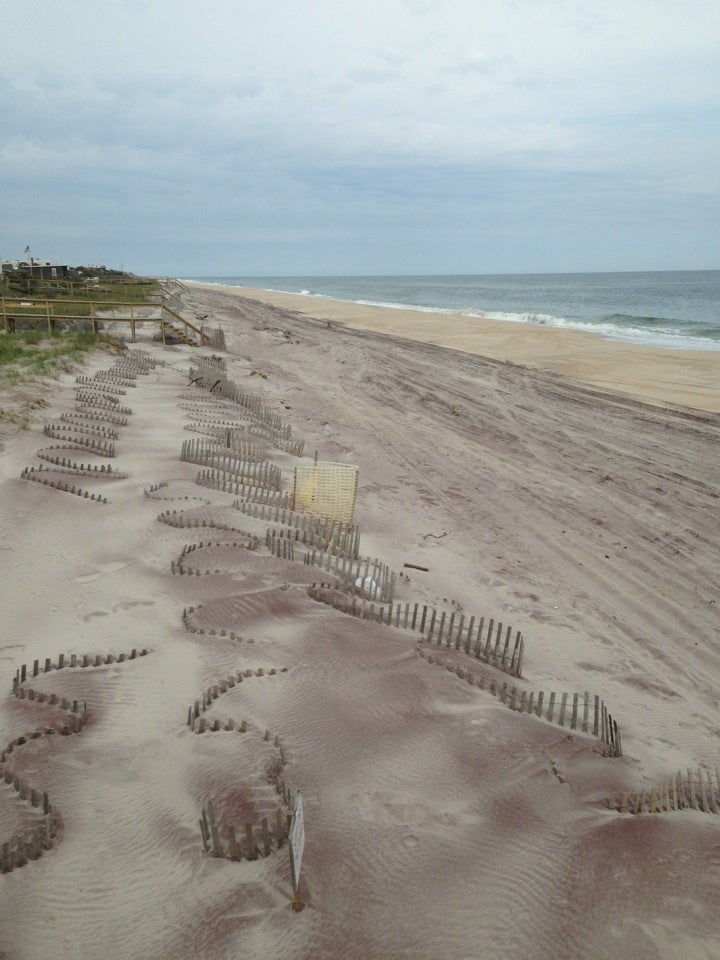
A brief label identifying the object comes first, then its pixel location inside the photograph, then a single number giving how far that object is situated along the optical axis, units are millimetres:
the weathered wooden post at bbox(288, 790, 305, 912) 2535
